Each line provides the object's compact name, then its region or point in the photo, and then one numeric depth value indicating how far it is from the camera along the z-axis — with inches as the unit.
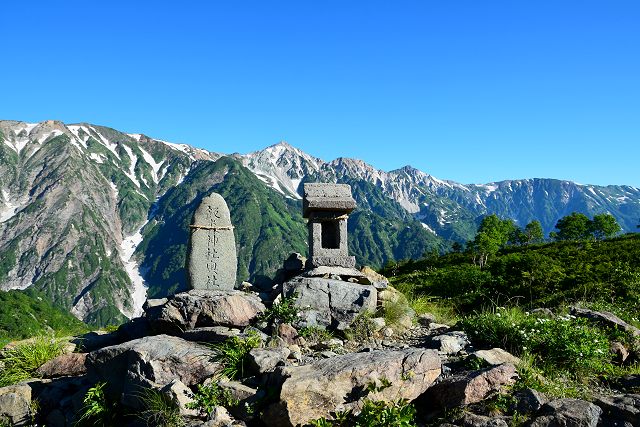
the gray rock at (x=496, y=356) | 345.6
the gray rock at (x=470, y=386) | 297.9
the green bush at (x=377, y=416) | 271.1
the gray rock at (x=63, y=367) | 447.5
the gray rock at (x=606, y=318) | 437.1
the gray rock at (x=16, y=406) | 396.5
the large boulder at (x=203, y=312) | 458.9
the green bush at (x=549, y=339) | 355.6
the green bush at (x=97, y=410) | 365.7
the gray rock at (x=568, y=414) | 271.1
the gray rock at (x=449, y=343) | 390.3
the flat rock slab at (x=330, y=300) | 473.1
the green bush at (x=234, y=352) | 368.2
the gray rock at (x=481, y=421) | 275.6
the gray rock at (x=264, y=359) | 356.8
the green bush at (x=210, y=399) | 327.3
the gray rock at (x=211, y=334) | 412.6
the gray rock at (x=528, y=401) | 286.5
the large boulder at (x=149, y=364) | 365.7
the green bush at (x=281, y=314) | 460.4
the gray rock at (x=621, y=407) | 284.2
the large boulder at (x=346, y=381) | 293.7
